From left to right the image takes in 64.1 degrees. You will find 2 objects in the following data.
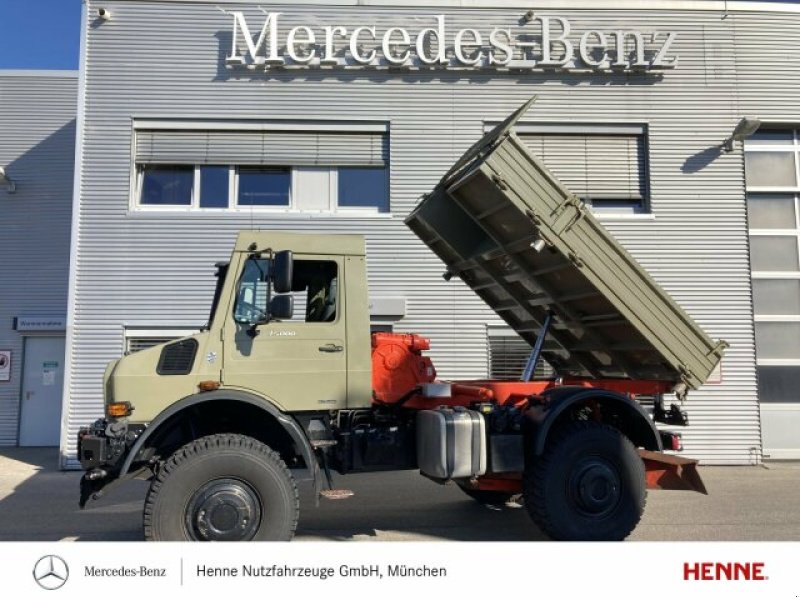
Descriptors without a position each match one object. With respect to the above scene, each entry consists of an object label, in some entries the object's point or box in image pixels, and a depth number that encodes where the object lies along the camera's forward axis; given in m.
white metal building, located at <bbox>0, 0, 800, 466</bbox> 10.76
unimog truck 5.16
